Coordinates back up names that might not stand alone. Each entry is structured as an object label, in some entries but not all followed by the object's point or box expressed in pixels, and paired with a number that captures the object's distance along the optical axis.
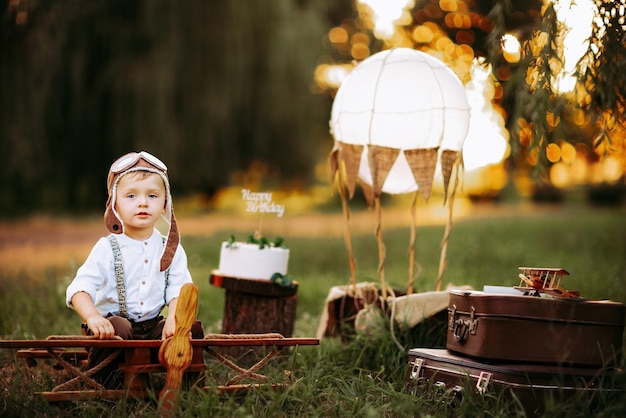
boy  3.32
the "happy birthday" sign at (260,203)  4.50
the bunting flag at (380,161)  4.49
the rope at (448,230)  4.59
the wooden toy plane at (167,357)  2.98
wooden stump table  4.49
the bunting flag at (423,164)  4.50
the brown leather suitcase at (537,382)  3.12
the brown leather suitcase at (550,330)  3.18
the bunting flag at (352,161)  4.56
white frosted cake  4.43
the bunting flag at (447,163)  4.53
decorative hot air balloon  4.48
